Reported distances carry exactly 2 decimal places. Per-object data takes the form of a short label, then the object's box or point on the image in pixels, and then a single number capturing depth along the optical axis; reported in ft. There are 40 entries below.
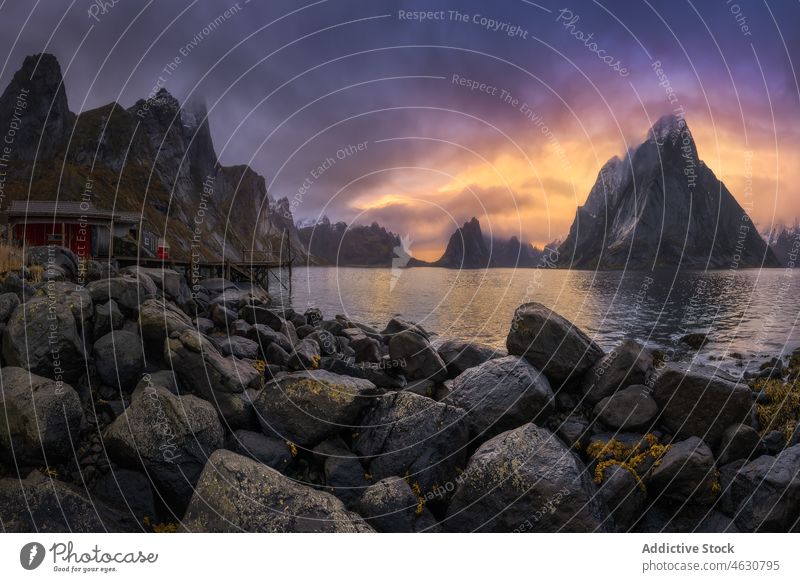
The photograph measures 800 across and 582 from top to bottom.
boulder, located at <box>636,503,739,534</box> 30.19
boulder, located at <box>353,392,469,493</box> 30.71
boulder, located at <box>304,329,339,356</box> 59.35
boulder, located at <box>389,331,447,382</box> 47.65
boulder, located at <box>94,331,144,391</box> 36.35
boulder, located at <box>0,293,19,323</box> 36.22
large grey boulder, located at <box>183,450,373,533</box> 22.62
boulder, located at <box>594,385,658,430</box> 35.68
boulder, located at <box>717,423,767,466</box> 32.58
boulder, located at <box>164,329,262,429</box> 34.76
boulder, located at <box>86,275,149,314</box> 43.78
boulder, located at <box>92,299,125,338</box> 40.29
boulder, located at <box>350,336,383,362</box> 58.23
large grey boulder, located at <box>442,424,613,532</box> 25.30
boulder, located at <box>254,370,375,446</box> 33.30
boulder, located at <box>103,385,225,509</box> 28.35
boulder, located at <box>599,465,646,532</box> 28.89
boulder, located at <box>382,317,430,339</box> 69.82
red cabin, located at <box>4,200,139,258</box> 134.31
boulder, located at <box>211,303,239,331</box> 62.44
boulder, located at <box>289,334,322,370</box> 45.96
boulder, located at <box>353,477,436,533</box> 26.50
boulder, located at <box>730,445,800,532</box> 26.50
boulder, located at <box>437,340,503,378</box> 48.80
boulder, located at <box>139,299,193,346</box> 40.27
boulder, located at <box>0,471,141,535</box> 23.30
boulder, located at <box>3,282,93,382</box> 33.53
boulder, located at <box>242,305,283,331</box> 62.08
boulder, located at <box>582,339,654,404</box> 39.32
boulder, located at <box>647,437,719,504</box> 29.73
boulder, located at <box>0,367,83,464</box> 27.66
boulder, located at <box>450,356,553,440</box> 34.83
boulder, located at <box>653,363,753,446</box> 34.30
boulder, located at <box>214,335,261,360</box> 44.62
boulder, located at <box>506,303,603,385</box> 41.24
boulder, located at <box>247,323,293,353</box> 51.55
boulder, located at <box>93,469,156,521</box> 27.09
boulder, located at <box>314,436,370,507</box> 30.30
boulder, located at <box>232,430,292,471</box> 31.19
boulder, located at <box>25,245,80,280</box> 52.75
